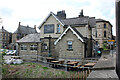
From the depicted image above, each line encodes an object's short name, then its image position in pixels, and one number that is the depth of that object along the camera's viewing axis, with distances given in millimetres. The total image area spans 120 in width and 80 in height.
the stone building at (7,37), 38670
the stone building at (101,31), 28851
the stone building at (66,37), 12722
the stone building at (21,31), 34031
